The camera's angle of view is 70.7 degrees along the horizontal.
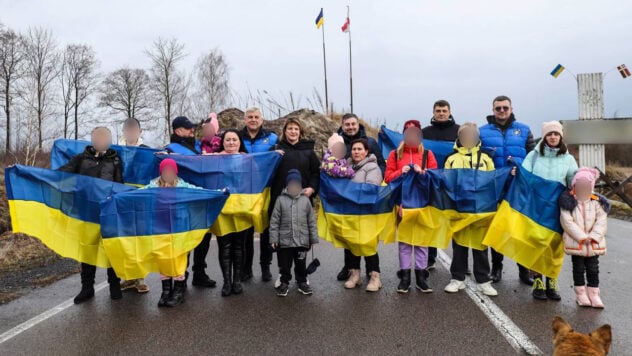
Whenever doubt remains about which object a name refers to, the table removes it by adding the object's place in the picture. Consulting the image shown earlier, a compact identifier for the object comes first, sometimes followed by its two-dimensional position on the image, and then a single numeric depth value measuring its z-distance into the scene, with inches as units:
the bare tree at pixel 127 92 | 1804.9
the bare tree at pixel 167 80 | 1630.2
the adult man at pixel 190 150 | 245.0
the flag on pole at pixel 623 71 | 657.1
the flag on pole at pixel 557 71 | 637.9
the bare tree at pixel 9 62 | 1621.6
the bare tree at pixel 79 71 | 1813.5
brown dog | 101.9
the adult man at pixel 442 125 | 259.9
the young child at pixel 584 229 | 195.0
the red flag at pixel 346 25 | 849.1
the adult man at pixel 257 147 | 254.1
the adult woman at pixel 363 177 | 231.9
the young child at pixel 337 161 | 233.1
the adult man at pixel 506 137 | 234.1
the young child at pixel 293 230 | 222.8
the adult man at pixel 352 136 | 246.8
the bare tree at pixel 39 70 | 1482.5
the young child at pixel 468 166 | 222.1
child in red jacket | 224.1
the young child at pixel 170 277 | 211.9
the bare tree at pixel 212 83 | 1571.1
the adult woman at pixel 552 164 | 207.8
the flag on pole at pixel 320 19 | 860.6
